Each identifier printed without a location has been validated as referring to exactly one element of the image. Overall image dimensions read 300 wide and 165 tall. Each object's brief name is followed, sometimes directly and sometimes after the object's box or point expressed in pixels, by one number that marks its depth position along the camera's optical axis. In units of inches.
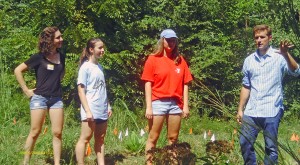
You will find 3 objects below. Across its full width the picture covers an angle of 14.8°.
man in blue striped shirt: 419.2
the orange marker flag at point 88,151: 526.9
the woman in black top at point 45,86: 463.0
